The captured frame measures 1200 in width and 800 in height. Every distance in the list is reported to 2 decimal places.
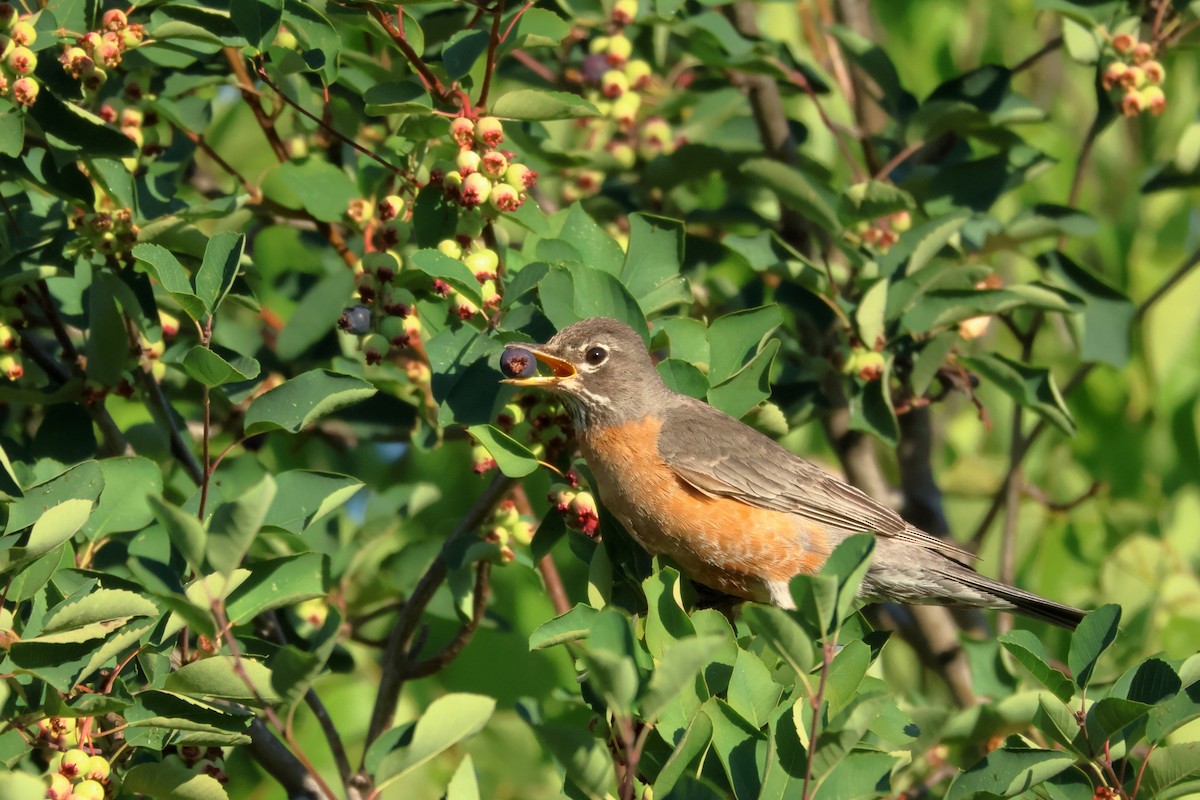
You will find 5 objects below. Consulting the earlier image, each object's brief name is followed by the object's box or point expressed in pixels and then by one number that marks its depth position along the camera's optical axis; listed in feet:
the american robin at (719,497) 28.55
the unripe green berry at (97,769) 18.90
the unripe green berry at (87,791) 18.67
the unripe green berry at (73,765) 18.76
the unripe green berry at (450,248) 24.79
